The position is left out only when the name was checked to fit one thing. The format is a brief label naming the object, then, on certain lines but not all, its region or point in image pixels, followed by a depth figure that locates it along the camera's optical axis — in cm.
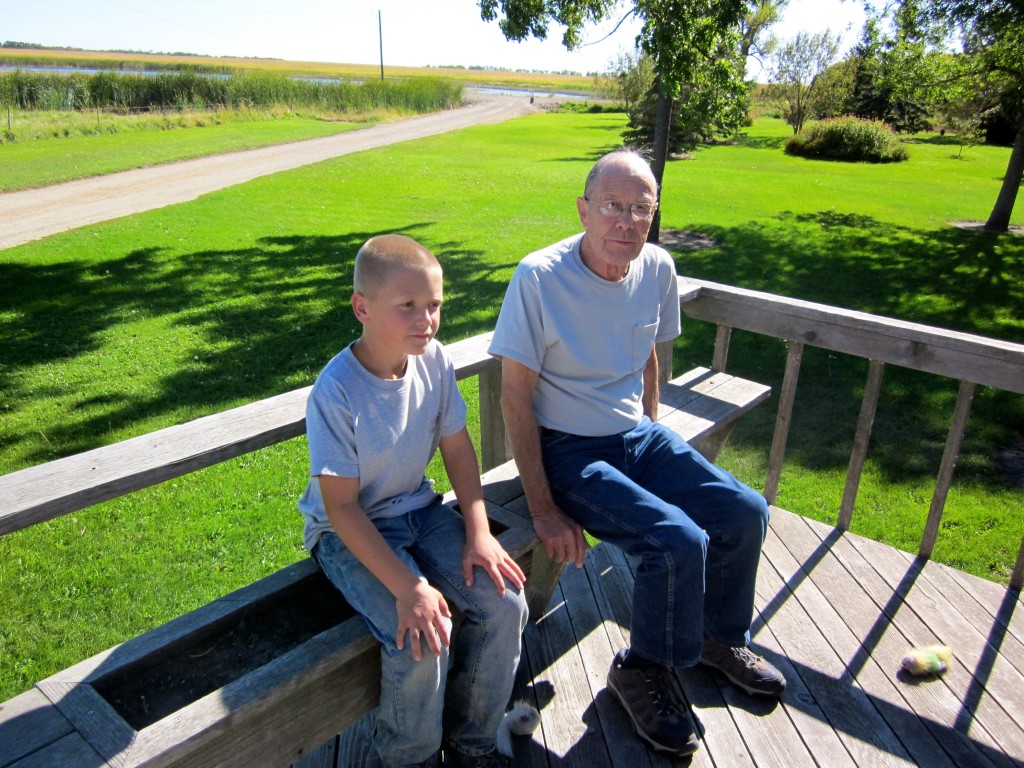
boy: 167
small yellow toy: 235
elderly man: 204
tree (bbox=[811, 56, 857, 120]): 3098
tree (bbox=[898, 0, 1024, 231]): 998
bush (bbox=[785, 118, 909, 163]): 2325
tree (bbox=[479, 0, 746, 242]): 714
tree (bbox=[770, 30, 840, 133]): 3256
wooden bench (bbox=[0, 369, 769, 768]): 133
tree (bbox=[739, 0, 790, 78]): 890
